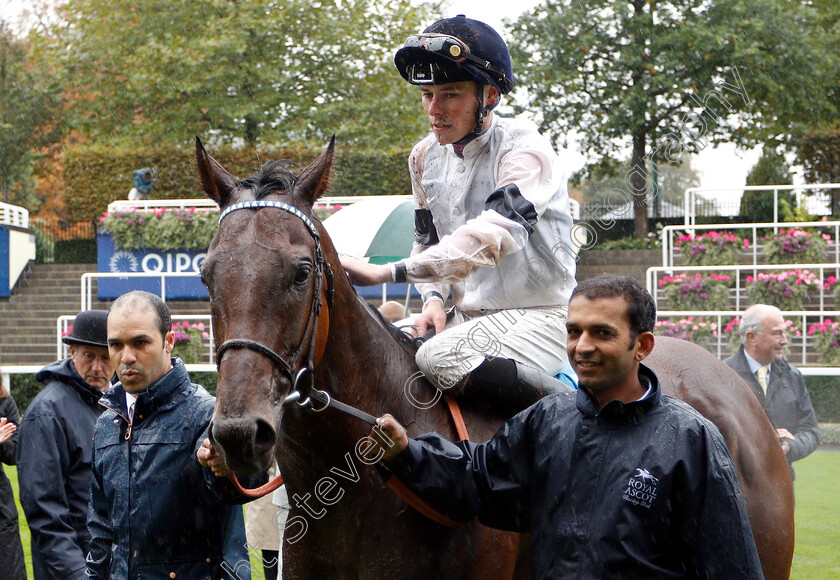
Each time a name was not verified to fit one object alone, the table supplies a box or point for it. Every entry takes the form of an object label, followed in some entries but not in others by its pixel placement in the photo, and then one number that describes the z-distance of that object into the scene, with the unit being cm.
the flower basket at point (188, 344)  1320
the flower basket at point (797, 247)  1415
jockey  276
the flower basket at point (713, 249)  1436
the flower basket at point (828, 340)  1176
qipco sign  1694
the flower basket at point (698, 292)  1282
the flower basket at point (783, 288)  1259
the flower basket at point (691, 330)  1151
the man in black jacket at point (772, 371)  601
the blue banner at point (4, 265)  1930
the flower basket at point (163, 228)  1694
